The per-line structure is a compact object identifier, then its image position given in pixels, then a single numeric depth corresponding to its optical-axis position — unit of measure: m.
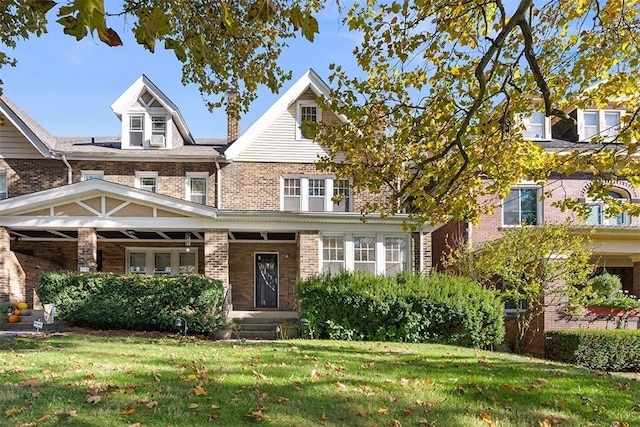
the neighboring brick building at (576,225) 16.94
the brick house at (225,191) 16.67
